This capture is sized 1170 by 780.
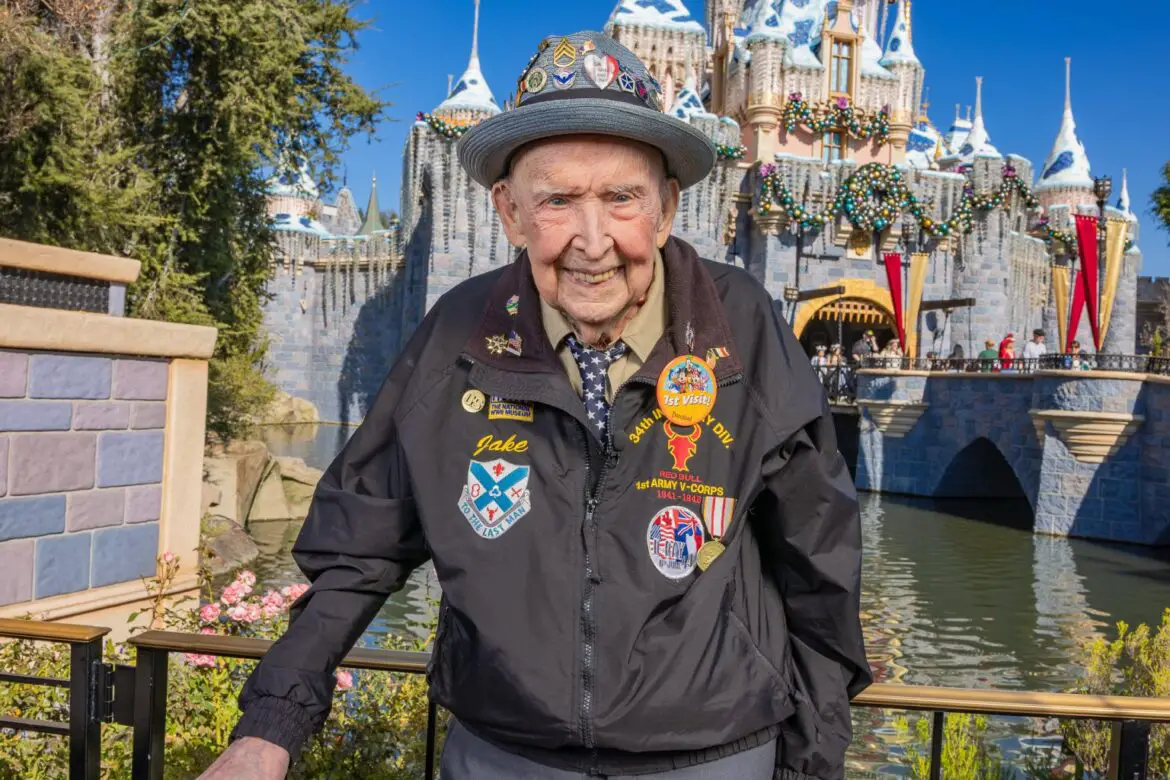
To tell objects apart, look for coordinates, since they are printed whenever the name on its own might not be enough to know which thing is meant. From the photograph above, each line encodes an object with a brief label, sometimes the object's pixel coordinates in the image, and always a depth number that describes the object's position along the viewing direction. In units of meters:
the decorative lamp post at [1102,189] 19.14
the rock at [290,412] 35.22
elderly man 1.64
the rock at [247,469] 14.87
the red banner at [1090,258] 18.50
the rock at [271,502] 15.86
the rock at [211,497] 12.60
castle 30.14
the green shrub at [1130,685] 4.91
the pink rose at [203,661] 3.84
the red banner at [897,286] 25.78
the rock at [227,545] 11.56
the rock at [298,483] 16.78
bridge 16.17
